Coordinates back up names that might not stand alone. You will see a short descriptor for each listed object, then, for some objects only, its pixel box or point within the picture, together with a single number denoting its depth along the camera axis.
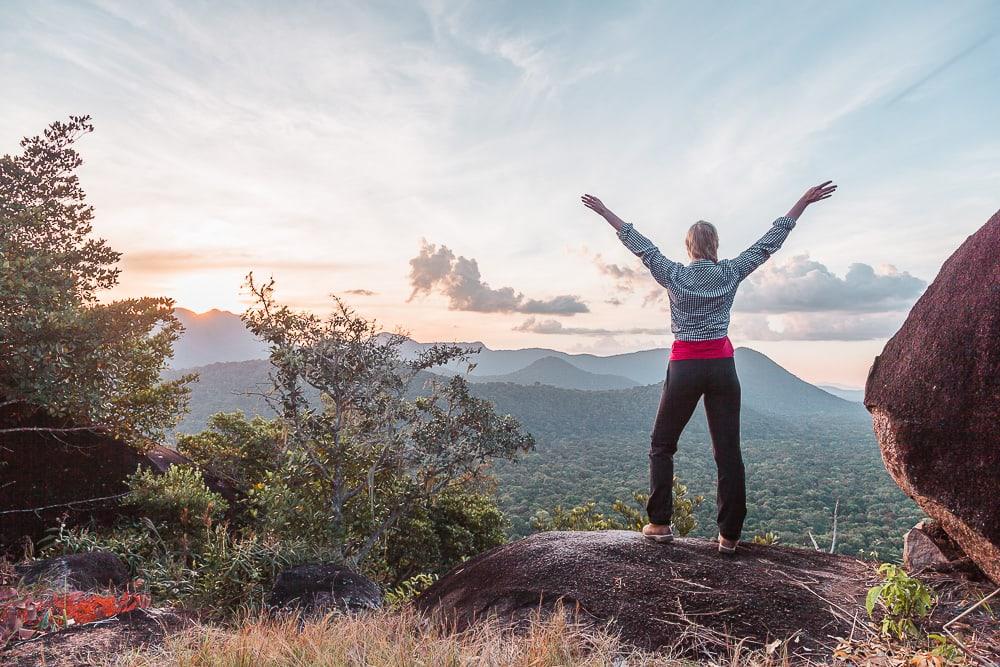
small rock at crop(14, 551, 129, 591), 7.28
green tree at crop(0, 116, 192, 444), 9.78
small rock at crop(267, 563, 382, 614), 6.62
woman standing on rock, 5.22
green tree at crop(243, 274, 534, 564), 9.73
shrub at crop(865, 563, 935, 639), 4.05
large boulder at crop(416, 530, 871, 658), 4.43
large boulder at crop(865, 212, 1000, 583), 4.14
